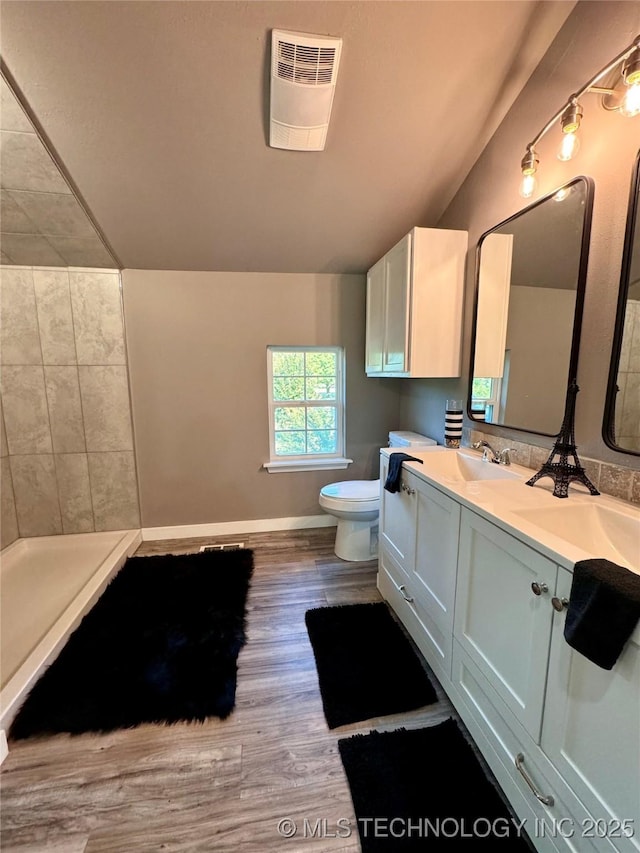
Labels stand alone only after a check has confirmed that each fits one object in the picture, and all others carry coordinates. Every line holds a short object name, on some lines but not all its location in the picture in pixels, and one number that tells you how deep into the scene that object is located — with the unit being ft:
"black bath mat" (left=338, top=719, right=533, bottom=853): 3.29
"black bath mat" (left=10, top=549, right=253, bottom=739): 4.52
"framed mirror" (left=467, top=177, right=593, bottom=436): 4.50
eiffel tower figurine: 4.11
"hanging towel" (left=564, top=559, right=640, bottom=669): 2.22
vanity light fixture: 3.31
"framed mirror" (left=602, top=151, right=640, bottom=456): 3.78
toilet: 7.51
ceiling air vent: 4.43
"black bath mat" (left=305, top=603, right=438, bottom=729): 4.61
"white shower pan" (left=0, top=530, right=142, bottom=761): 4.95
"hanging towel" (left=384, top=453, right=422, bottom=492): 5.70
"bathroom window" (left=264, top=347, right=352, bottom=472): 9.49
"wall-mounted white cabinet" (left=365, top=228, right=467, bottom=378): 6.49
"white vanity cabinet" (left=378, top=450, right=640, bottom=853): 2.39
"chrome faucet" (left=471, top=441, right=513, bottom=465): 5.42
